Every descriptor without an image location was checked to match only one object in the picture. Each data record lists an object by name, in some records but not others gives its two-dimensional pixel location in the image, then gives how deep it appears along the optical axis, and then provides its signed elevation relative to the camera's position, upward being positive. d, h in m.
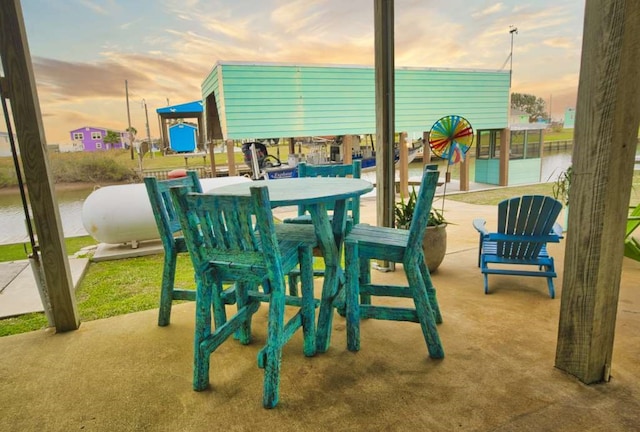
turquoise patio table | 1.83 -0.37
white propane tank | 4.29 -0.70
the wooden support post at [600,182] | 1.37 -0.20
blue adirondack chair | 2.65 -0.72
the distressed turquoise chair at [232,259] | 1.55 -0.51
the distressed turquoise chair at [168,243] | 2.37 -0.59
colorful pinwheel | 3.32 +0.02
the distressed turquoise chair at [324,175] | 2.69 -0.24
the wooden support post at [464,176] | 9.45 -0.95
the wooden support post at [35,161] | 2.06 -0.01
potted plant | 3.12 -0.77
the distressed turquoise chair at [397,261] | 1.86 -0.68
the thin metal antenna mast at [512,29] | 6.40 +1.86
